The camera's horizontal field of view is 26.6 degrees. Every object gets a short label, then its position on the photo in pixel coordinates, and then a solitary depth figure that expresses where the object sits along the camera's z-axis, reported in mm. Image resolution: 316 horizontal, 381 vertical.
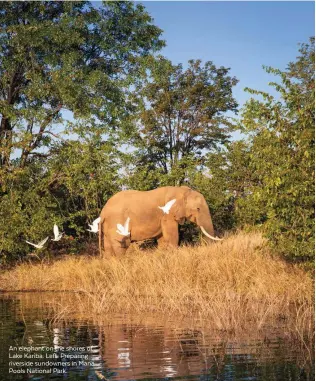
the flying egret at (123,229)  19314
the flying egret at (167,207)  20359
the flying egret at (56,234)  18305
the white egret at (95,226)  20427
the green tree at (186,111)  39656
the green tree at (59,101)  21359
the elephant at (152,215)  21000
